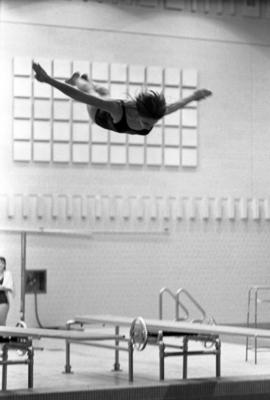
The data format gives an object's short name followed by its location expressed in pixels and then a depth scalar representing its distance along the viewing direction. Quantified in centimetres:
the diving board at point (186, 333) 868
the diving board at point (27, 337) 803
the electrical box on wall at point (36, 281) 1534
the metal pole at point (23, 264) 1422
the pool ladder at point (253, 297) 1666
